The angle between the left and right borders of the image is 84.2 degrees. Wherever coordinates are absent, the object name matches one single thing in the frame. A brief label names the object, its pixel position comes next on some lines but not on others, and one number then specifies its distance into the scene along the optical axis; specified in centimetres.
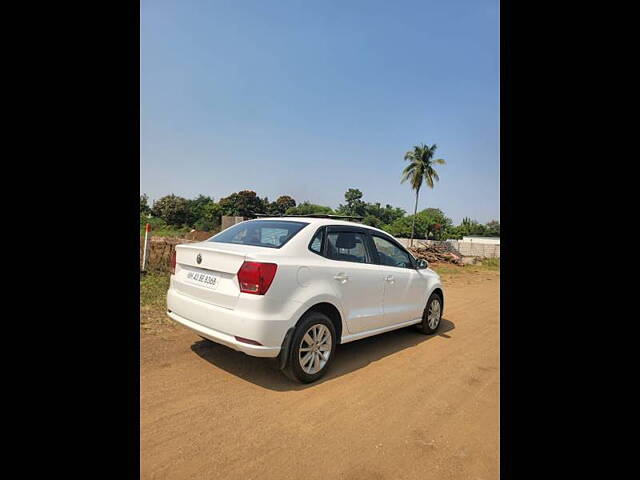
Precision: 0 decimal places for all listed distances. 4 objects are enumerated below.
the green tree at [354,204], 6999
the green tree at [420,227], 4525
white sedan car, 313
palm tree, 3626
